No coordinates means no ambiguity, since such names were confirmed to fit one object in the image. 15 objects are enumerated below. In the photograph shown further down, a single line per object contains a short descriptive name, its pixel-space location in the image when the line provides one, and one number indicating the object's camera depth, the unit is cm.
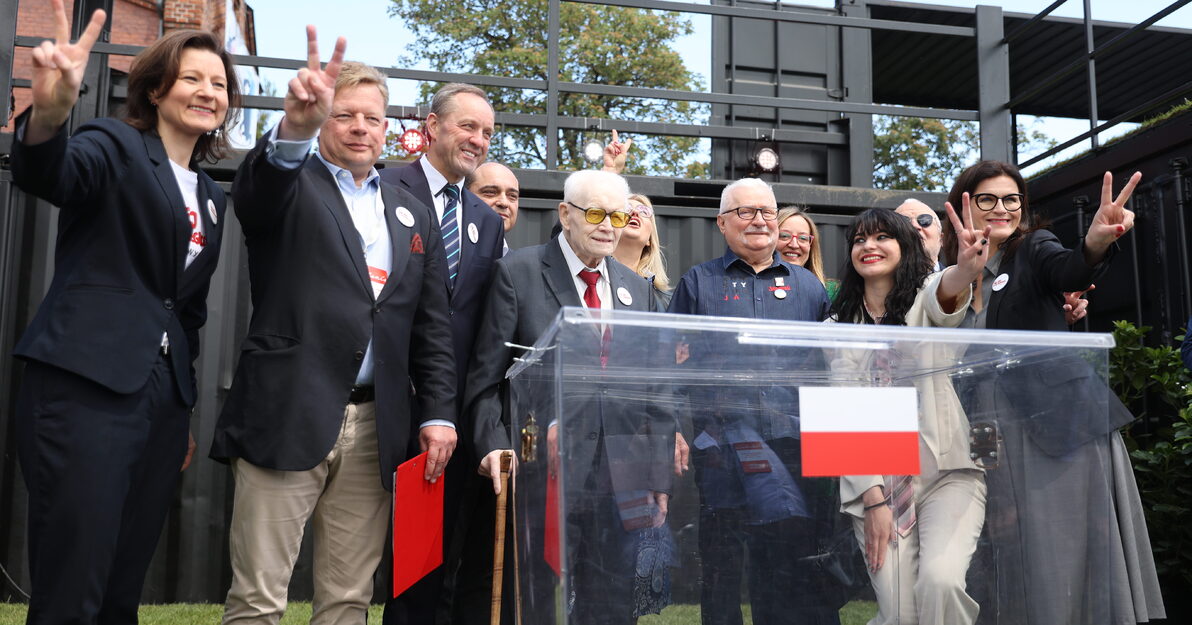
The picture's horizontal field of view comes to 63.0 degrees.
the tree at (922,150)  2092
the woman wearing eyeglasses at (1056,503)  193
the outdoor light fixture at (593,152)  611
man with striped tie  303
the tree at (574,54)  1777
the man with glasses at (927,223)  386
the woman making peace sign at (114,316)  208
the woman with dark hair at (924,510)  184
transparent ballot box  176
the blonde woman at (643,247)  419
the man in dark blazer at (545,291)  269
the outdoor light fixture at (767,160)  756
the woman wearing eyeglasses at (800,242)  430
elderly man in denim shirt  179
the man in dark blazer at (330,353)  241
